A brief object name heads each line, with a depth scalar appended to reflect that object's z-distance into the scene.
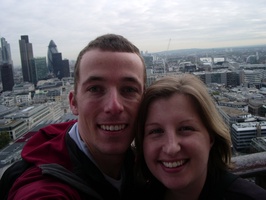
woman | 1.01
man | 0.99
